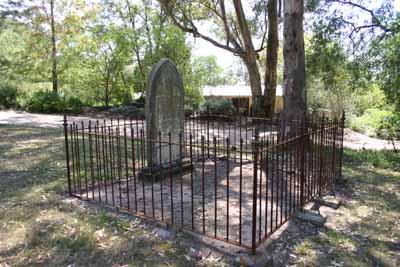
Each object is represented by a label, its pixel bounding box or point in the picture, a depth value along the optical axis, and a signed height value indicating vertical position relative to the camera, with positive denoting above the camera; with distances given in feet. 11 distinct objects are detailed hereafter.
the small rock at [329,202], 14.12 -4.53
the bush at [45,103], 60.64 +0.71
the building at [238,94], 98.69 +3.37
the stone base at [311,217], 12.19 -4.54
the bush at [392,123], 27.63 -1.84
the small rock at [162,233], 11.12 -4.65
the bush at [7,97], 66.44 +2.13
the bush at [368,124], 49.76 -3.37
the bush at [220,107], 49.85 -0.34
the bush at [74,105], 59.11 +0.24
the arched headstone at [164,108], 17.30 -0.17
